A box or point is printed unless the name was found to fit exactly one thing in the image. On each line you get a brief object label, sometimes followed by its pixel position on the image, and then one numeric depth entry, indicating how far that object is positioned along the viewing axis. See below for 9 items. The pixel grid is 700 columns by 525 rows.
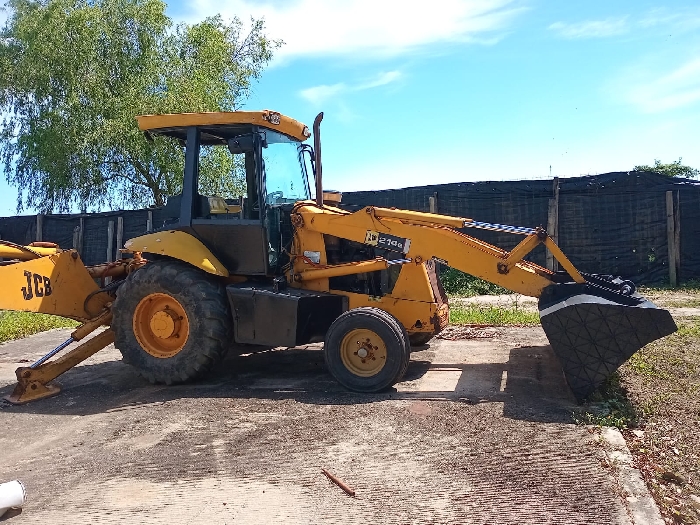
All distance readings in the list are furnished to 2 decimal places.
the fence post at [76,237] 17.59
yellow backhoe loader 6.04
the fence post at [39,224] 18.23
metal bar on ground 3.79
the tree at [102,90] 18.22
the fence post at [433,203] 14.22
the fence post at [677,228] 12.40
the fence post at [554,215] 13.14
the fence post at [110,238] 17.11
